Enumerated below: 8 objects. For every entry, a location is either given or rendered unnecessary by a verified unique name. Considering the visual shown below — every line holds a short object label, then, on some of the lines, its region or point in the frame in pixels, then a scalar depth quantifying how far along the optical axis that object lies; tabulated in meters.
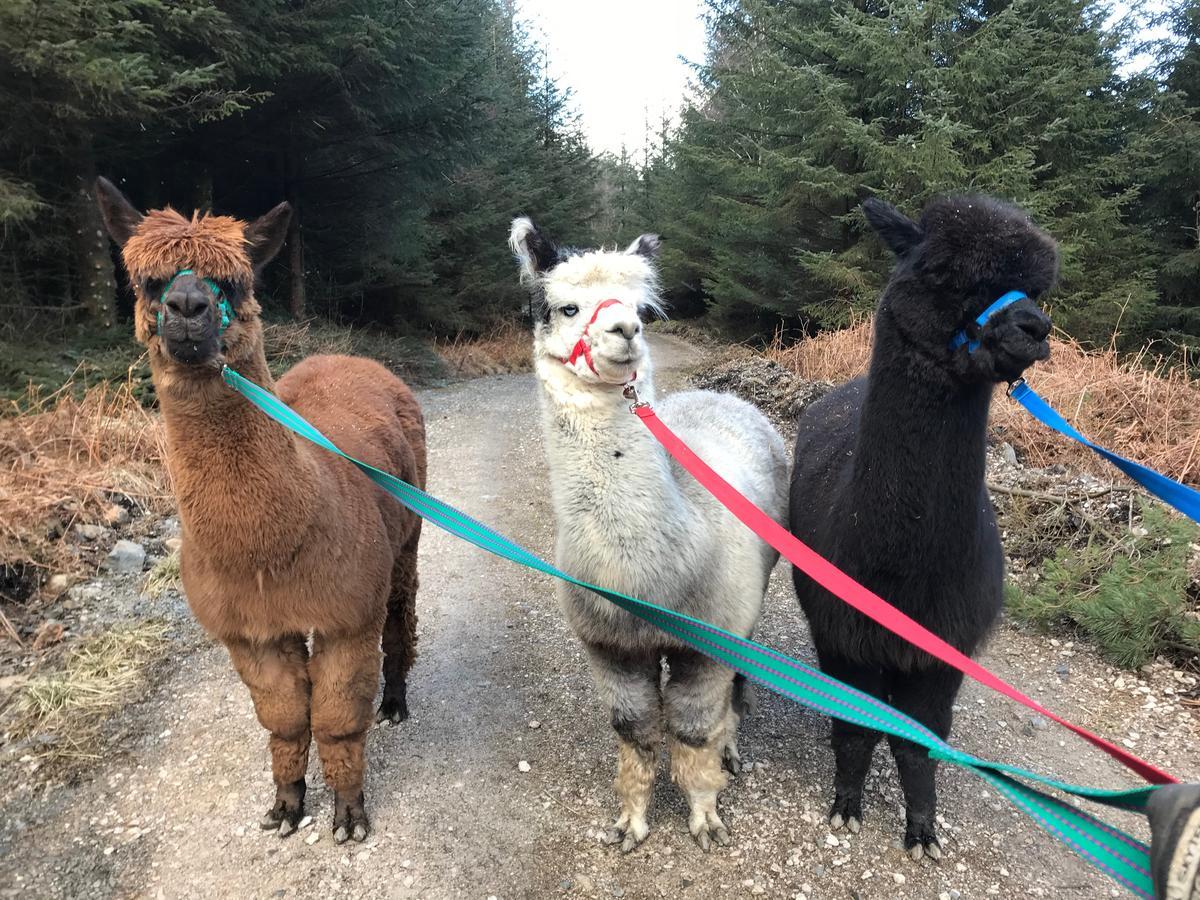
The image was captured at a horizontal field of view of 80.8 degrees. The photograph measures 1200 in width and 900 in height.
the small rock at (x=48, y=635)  3.75
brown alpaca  2.03
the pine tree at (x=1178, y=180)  10.63
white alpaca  2.16
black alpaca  1.84
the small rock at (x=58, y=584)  4.14
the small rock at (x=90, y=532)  4.66
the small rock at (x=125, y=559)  4.50
